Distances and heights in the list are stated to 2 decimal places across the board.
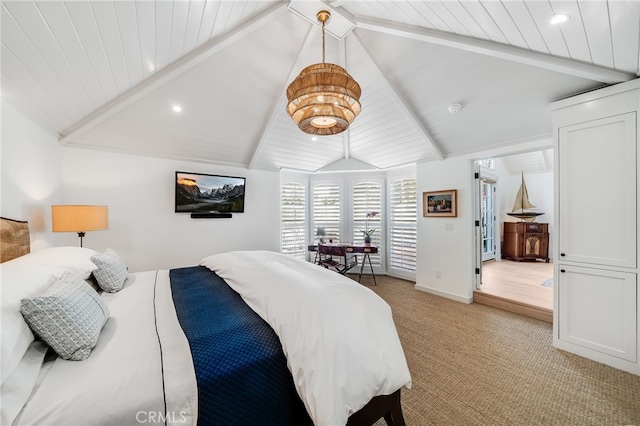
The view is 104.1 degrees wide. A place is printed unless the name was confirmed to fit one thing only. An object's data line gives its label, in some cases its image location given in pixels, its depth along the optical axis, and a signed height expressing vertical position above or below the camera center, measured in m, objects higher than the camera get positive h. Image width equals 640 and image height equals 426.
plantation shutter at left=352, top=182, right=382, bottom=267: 5.34 +0.06
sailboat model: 6.09 +0.14
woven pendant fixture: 1.73 +0.84
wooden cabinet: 5.86 -0.68
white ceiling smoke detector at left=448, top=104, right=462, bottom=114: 2.98 +1.27
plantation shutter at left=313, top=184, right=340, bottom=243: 5.52 +0.07
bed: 0.89 -0.62
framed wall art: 3.88 +0.15
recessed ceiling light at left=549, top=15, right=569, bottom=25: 1.61 +1.27
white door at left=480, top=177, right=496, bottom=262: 5.96 -0.12
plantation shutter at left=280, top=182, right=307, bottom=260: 5.22 -0.13
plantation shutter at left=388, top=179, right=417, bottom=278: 4.83 -0.28
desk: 4.63 -0.67
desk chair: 4.57 -0.76
